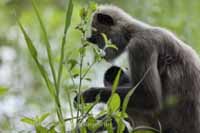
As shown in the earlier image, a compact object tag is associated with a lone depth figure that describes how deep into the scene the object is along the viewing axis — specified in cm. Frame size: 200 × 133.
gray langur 793
